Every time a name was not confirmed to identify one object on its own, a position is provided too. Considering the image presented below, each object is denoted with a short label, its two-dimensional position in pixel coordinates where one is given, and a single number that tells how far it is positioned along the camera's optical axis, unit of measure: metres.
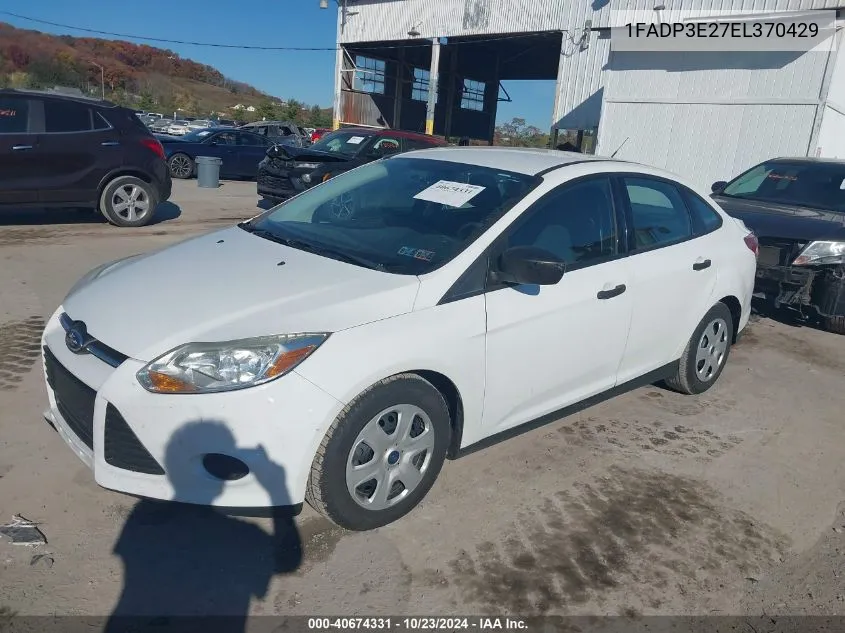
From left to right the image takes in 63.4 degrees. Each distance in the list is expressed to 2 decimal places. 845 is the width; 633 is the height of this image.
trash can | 15.09
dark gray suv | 8.45
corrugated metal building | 13.81
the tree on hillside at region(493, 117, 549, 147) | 42.94
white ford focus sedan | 2.62
